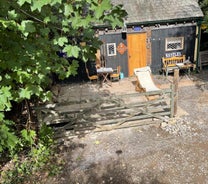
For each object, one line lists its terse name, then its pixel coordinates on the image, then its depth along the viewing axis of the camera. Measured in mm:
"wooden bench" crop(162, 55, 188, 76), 11967
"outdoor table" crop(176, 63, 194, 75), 11797
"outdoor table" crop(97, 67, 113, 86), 11320
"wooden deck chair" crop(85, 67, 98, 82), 11662
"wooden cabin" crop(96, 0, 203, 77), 11633
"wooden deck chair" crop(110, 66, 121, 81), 11751
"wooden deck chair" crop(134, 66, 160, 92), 9320
